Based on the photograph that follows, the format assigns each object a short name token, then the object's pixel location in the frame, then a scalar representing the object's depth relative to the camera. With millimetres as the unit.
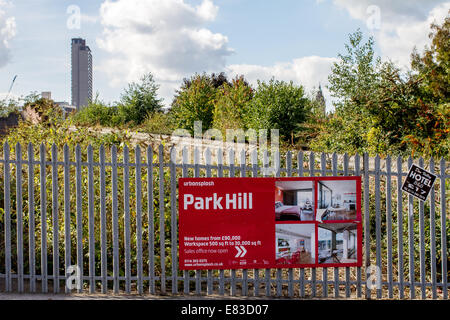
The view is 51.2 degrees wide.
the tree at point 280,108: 16641
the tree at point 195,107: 22609
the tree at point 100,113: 27672
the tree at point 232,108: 18256
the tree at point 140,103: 28516
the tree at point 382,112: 11625
